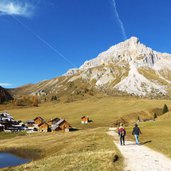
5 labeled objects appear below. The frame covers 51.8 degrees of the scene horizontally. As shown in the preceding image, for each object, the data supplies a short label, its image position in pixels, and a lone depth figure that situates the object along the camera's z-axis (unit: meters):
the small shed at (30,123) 102.39
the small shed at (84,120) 93.30
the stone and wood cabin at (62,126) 81.27
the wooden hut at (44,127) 85.10
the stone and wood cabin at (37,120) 99.61
